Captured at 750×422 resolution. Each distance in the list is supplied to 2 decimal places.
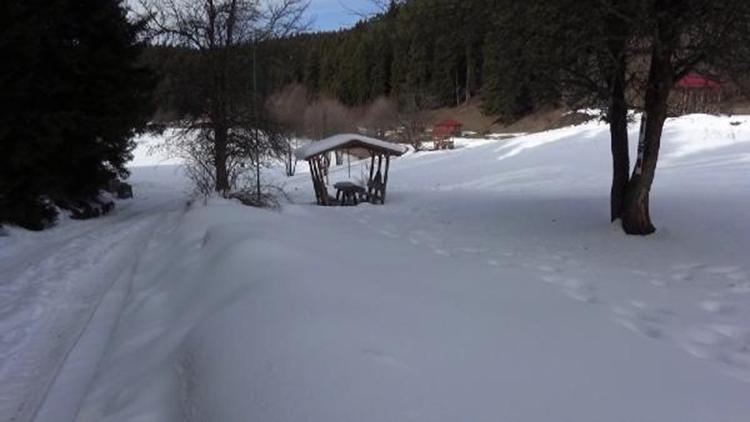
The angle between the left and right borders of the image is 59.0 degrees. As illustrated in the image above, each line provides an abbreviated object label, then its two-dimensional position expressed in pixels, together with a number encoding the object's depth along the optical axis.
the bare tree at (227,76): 23.73
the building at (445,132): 55.58
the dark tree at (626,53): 8.69
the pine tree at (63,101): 15.96
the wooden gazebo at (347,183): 22.58
